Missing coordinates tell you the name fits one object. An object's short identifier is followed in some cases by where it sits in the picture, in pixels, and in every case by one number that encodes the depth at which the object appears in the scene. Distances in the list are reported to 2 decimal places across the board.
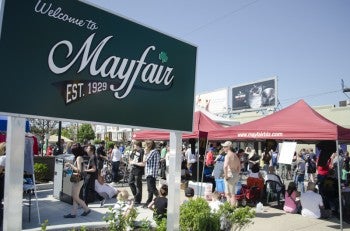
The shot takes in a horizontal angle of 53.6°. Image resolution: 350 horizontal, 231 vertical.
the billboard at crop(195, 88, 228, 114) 47.50
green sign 2.72
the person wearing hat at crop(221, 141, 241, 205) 8.99
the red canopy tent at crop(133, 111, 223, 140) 11.13
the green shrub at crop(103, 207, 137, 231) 3.96
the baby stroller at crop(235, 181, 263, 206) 10.23
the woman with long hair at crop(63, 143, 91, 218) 7.82
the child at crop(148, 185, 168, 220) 7.10
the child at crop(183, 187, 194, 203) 9.92
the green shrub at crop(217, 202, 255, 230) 5.16
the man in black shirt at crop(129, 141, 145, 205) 9.88
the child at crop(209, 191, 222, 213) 7.42
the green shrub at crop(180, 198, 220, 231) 4.86
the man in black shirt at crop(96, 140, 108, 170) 13.82
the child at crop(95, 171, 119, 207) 10.20
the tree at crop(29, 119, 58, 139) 33.35
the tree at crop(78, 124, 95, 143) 66.87
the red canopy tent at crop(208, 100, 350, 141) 8.15
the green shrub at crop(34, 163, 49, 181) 12.63
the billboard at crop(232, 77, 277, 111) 39.97
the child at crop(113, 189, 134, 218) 6.74
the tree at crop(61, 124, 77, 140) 68.56
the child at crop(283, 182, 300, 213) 9.48
